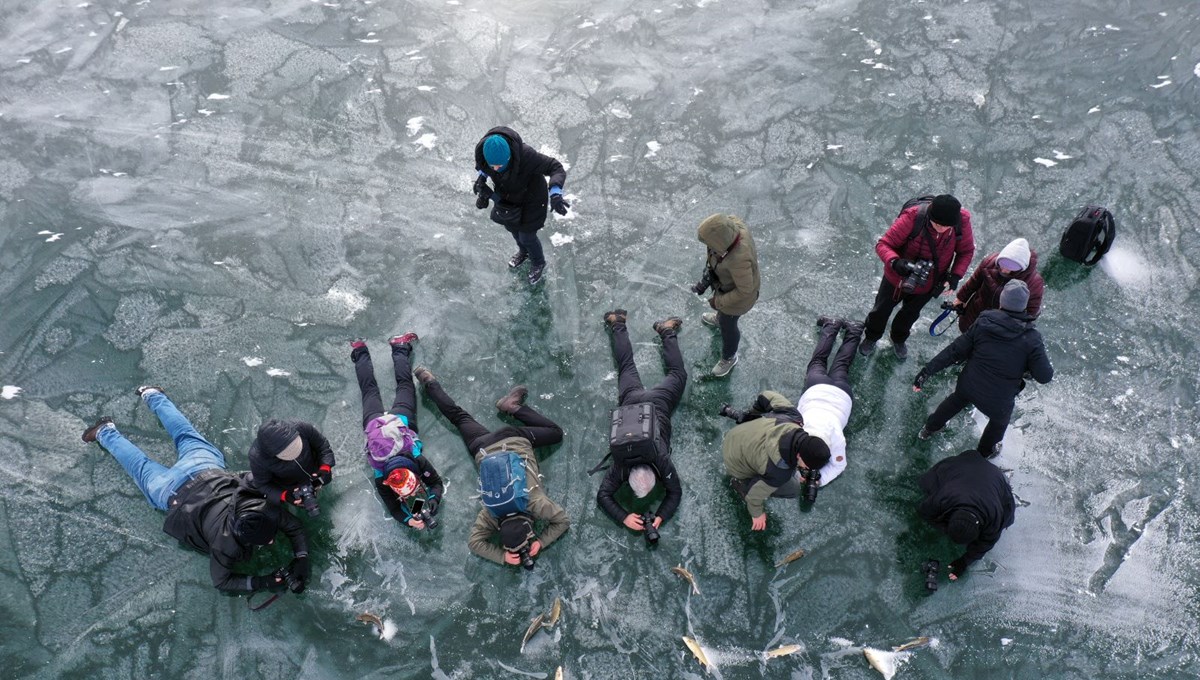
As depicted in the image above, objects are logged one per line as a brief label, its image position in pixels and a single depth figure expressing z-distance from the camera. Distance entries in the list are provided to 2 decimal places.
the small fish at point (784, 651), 4.35
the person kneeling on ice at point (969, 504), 4.03
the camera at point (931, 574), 4.47
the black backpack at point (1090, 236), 5.90
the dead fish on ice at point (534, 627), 4.45
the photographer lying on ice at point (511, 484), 4.26
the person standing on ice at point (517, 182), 4.92
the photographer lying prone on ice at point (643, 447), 4.43
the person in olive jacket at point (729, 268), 4.38
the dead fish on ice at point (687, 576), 4.60
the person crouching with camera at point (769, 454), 3.94
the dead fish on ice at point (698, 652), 4.33
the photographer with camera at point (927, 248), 4.36
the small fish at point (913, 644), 4.34
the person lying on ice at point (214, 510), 4.24
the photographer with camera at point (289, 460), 4.23
